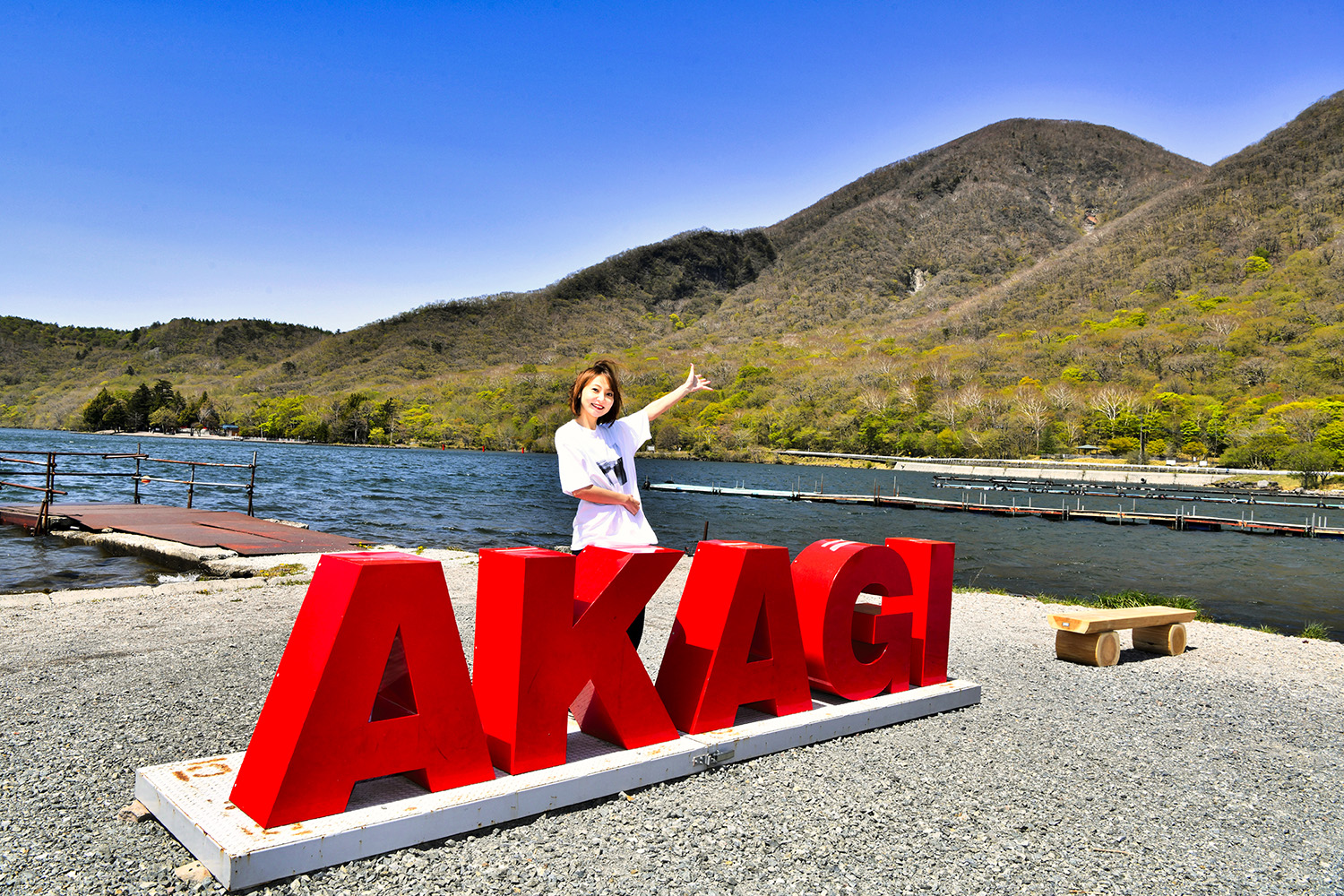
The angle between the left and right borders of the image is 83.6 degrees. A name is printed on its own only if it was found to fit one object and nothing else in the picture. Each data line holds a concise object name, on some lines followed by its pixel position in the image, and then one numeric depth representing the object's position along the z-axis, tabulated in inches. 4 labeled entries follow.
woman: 155.8
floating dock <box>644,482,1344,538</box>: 1497.3
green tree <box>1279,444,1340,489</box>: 2701.8
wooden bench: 283.4
